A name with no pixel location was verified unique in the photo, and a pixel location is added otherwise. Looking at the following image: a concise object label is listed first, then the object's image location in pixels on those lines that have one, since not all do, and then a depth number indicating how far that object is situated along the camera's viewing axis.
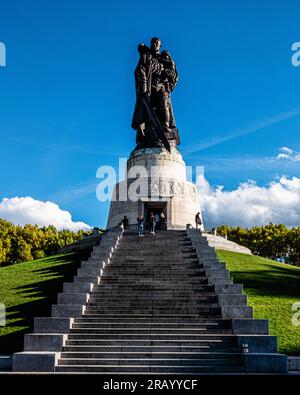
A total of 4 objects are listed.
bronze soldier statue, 36.94
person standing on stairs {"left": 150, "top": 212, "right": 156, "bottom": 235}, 26.47
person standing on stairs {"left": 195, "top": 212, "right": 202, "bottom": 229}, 31.35
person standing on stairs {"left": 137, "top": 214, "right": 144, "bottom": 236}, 25.63
